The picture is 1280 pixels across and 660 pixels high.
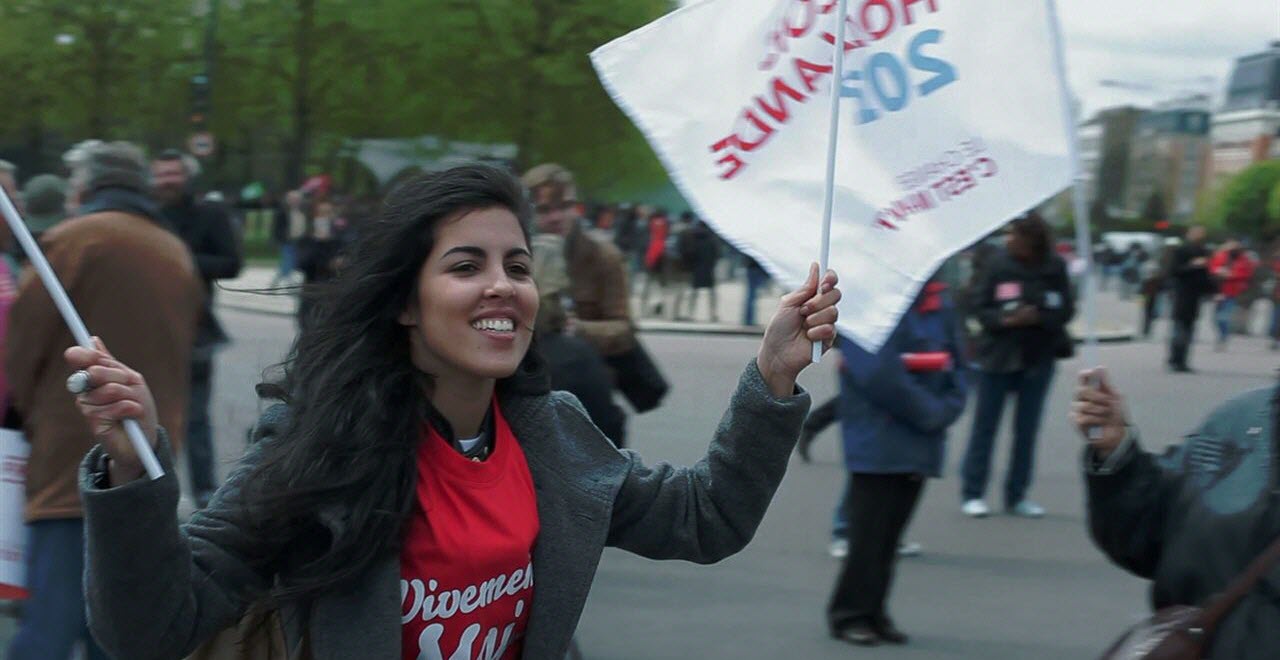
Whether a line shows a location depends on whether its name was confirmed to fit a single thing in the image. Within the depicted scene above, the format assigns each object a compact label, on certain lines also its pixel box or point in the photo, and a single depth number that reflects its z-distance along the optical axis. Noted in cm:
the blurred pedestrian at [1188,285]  1712
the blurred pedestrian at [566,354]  557
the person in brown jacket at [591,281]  623
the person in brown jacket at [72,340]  405
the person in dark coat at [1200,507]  249
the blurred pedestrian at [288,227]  2394
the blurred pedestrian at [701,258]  2202
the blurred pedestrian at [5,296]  425
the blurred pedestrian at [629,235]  2878
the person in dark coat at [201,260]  762
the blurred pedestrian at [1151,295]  2275
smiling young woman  215
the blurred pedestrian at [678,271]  2231
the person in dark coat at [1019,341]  842
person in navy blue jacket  585
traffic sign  2130
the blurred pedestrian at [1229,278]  2186
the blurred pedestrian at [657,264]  2275
